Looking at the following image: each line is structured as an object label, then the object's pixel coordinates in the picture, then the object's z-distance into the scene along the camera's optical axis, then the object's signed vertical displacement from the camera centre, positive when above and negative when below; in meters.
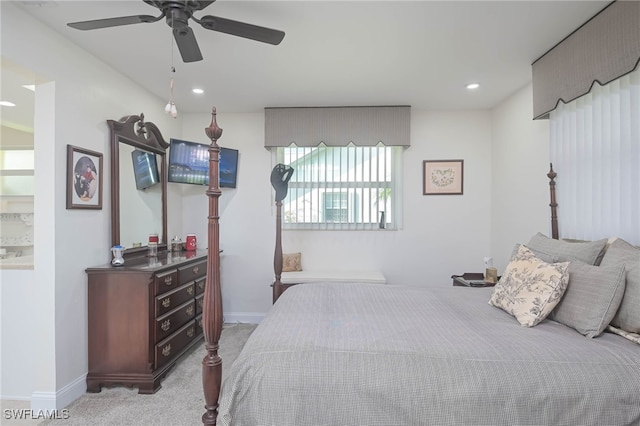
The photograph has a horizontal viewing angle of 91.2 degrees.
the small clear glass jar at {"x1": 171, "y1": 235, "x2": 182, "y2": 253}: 3.60 -0.34
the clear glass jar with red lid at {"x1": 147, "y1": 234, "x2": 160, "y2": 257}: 3.21 -0.31
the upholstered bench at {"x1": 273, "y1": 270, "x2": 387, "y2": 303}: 3.52 -0.73
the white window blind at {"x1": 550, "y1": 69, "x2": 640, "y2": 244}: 1.97 +0.37
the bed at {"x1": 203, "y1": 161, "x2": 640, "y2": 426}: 1.23 -0.64
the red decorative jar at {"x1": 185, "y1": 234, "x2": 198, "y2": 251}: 3.66 -0.32
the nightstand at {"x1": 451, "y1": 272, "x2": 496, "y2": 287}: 3.11 -0.71
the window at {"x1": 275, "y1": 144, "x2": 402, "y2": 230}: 4.03 +0.35
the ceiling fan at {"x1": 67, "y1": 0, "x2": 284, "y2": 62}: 1.66 +1.05
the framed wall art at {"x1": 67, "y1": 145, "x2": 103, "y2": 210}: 2.35 +0.30
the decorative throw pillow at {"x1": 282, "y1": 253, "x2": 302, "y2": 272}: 3.95 -0.60
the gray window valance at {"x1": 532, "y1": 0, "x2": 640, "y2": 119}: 1.84 +1.06
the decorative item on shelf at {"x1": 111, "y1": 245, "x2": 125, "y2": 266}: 2.62 -0.34
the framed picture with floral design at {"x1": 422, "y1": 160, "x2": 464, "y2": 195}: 3.97 +0.47
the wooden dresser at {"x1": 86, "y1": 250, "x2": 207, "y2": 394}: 2.46 -0.89
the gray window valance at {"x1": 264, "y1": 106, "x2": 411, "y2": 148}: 3.82 +1.10
